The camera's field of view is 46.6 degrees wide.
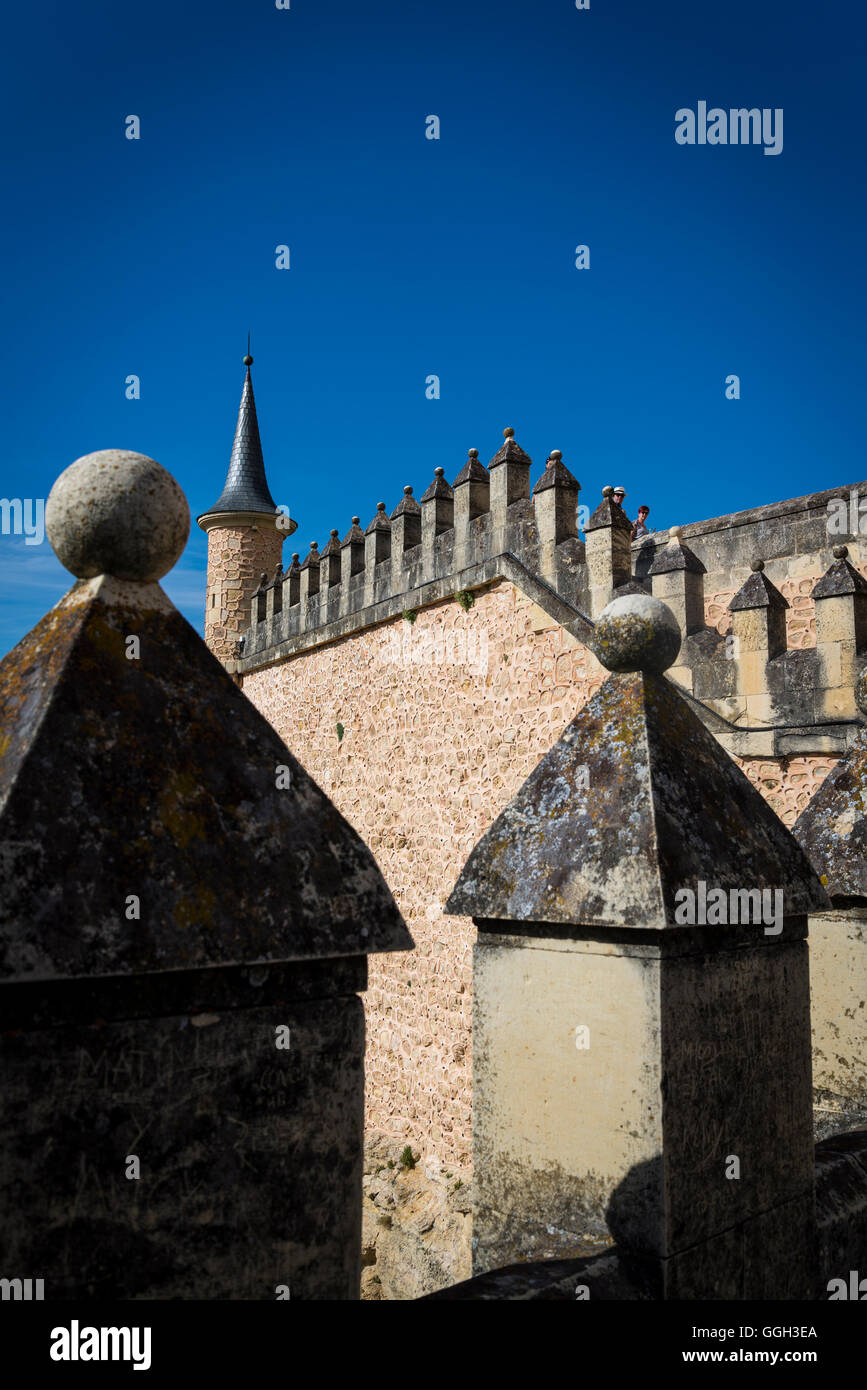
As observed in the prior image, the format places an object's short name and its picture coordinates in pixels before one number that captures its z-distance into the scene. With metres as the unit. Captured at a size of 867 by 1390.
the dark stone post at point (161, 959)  1.15
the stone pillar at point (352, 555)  11.78
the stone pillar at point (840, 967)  3.35
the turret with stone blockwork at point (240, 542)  16.02
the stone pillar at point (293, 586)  13.86
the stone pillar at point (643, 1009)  2.02
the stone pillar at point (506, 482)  8.34
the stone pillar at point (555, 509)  7.67
